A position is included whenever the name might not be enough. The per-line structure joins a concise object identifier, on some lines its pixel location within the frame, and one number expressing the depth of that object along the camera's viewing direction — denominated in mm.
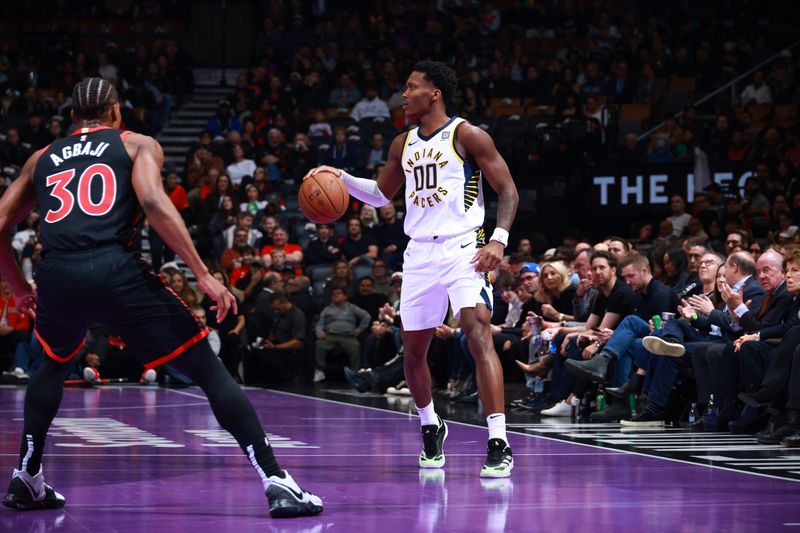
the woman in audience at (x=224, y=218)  26617
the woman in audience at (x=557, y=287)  17250
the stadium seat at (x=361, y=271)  24209
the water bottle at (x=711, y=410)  13543
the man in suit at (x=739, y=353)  12886
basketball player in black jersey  7435
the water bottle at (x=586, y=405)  15221
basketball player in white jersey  9601
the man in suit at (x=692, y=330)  13530
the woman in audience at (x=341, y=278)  23326
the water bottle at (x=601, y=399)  15013
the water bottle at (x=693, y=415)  14193
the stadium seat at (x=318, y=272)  24887
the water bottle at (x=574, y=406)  15221
